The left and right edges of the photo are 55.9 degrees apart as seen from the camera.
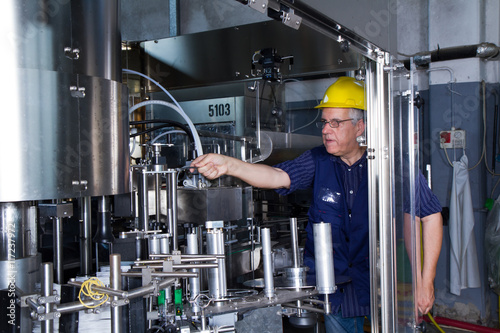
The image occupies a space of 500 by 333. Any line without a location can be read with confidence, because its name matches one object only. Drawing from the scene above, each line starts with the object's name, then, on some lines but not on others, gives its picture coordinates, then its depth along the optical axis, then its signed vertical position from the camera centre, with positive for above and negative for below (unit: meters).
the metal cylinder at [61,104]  0.84 +0.12
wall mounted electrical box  3.39 +0.14
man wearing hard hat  1.68 -0.16
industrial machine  0.85 -0.06
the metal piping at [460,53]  3.20 +0.72
